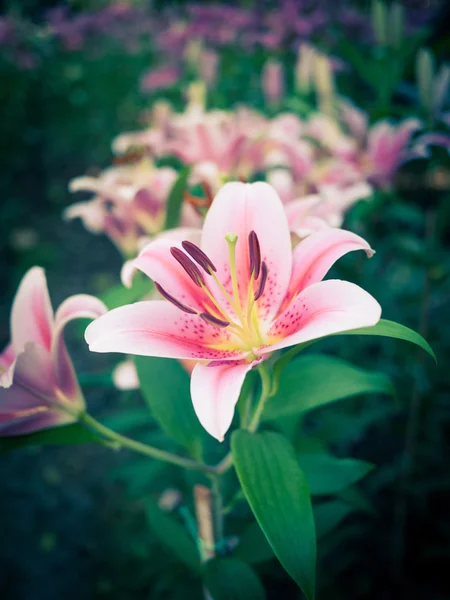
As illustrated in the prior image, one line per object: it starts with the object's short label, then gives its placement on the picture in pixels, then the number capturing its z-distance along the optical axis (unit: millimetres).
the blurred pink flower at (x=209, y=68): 1626
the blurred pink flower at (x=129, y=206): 816
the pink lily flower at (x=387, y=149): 961
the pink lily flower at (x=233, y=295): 484
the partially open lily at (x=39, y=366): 560
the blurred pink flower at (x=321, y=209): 604
